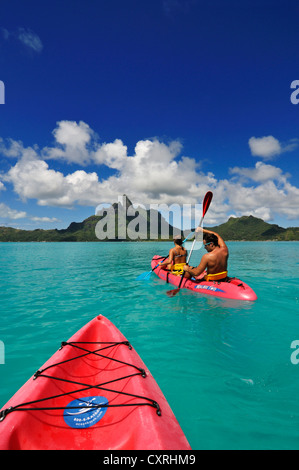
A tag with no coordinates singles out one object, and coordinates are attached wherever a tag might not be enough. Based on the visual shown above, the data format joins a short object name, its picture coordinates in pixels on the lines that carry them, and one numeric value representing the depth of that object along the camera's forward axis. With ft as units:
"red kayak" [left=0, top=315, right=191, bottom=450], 8.11
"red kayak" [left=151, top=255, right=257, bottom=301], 29.32
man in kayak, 30.58
